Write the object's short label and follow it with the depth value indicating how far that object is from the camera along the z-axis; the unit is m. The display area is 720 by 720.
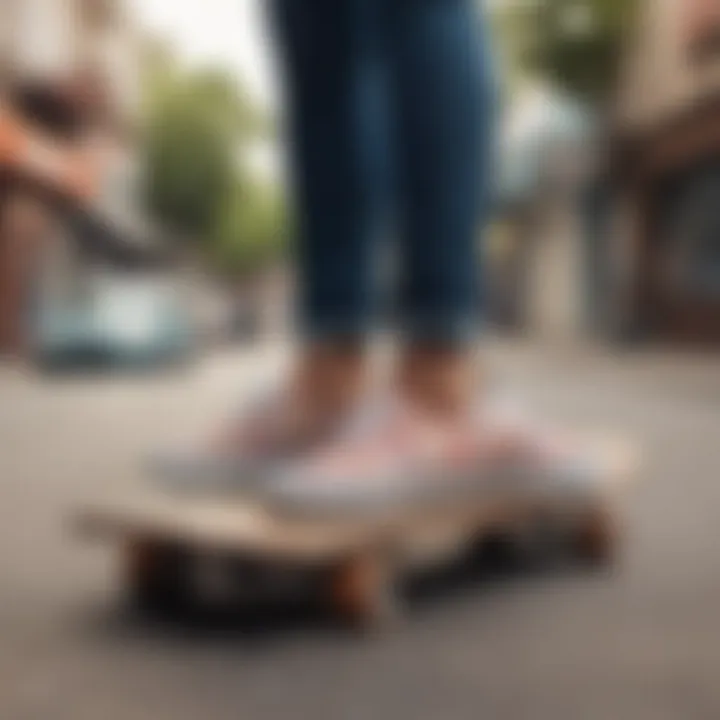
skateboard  0.55
